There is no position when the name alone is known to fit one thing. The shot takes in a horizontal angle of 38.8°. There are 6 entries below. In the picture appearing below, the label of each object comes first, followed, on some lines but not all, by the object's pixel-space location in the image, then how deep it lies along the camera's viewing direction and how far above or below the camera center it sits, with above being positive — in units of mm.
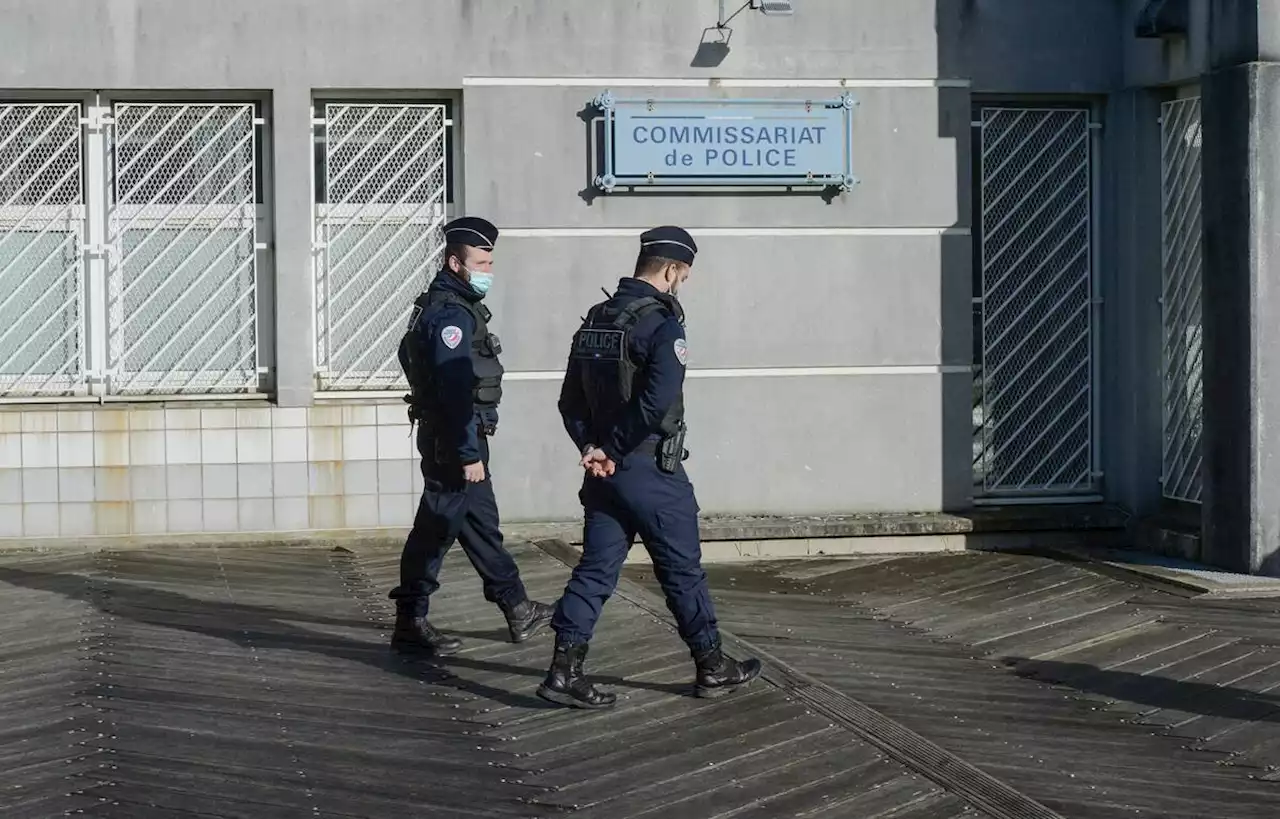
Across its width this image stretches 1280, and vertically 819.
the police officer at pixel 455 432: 7688 -239
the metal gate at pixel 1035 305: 11836 +420
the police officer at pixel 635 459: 6922 -327
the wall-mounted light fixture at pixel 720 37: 11352 +2109
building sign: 11250 +1439
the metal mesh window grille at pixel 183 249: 11234 +815
